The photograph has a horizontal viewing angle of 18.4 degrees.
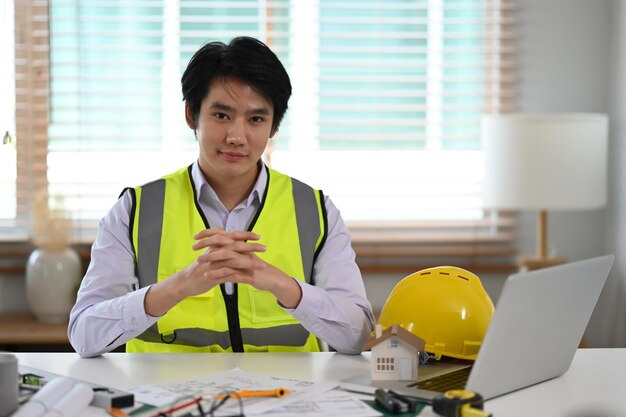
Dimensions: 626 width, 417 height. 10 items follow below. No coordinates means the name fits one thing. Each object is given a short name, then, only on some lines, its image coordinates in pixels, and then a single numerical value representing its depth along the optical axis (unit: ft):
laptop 11.28
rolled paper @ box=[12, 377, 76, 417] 10.93
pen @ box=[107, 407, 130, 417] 11.21
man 12.69
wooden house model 11.78
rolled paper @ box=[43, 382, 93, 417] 11.08
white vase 16.54
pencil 11.39
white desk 11.51
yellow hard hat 12.07
